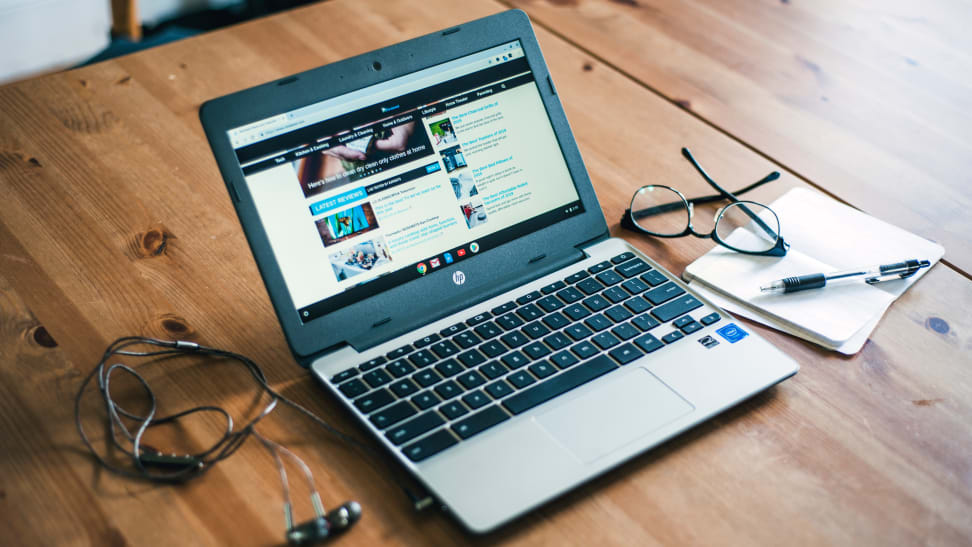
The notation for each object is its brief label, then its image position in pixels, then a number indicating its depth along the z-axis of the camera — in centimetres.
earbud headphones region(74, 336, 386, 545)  66
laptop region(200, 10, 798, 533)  73
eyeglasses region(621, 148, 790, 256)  99
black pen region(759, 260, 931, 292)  91
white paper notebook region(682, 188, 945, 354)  88
